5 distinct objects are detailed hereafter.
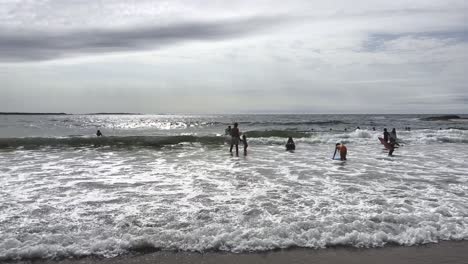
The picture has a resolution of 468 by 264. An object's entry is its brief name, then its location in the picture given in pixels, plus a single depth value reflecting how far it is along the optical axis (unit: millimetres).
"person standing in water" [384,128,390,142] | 22922
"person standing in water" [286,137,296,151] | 21938
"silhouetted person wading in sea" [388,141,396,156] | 19562
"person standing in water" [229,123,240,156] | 20719
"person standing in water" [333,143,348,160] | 17312
